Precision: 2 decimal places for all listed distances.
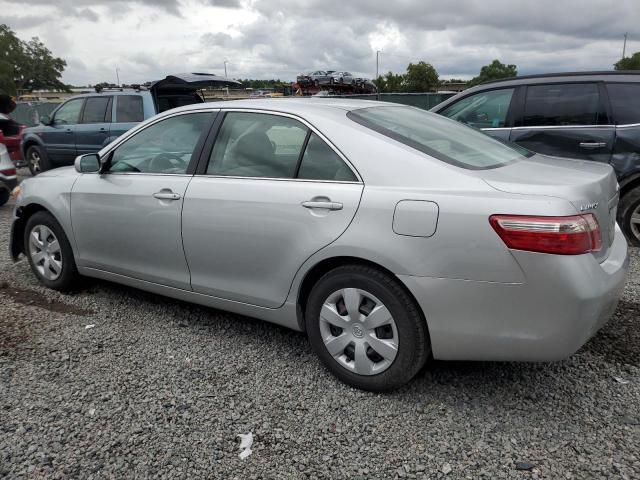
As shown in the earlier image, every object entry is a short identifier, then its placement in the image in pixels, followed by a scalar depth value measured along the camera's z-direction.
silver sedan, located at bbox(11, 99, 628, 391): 2.38
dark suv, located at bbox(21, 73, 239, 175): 8.89
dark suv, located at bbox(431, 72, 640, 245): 5.12
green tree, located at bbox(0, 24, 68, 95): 85.75
